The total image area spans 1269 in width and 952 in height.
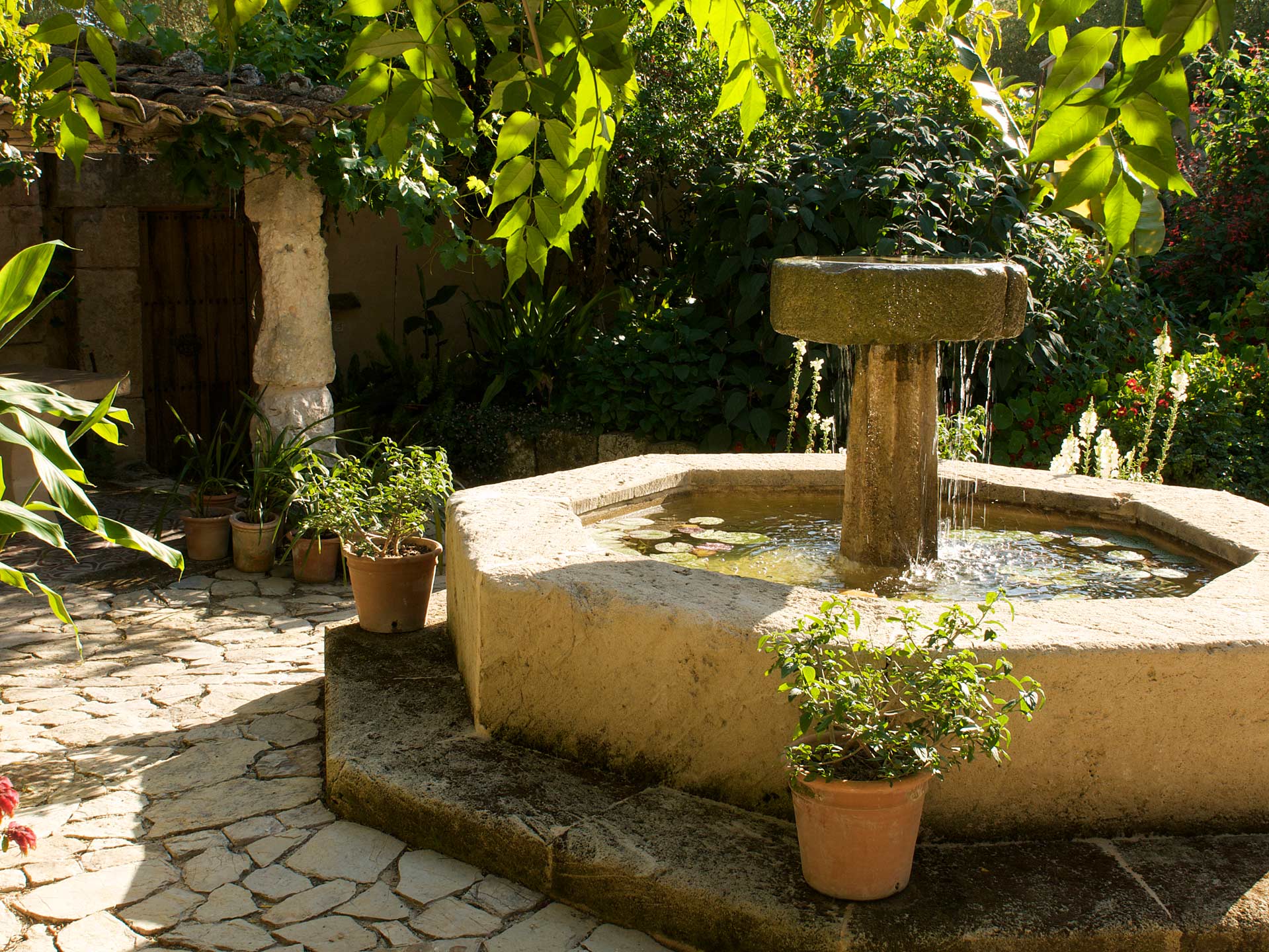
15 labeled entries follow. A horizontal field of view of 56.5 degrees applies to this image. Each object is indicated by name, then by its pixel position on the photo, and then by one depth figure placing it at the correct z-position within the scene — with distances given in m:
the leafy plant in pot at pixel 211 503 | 6.47
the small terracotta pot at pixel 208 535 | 6.46
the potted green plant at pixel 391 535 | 4.48
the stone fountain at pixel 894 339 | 3.85
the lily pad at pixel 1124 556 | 4.41
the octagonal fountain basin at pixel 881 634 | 2.97
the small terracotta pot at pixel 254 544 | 6.29
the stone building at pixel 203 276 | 6.62
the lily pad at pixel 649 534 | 4.66
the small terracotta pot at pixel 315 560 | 6.21
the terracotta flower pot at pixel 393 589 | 4.45
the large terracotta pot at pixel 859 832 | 2.69
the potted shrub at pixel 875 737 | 2.69
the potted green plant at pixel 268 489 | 6.32
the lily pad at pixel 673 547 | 4.52
